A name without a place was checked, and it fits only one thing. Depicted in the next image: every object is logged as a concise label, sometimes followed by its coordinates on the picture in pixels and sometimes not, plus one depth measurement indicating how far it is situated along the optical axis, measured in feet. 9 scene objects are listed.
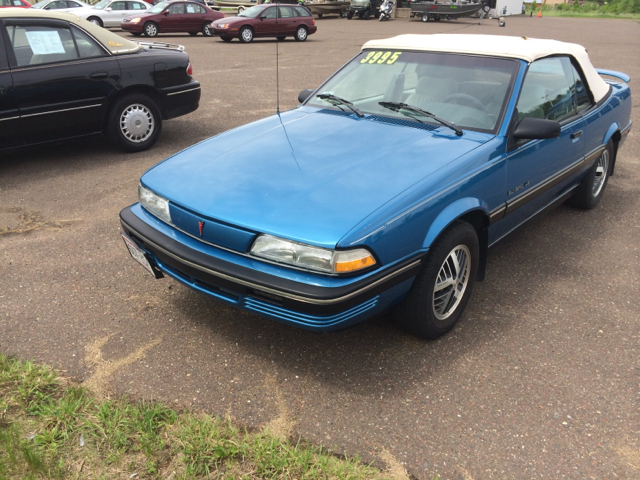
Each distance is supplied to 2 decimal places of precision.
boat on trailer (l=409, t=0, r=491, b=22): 101.30
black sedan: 17.34
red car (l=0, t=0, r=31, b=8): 61.27
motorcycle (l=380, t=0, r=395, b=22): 103.09
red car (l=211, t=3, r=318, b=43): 62.03
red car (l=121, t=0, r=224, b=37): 65.67
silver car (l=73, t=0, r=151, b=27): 68.64
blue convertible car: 8.05
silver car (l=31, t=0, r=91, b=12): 65.31
